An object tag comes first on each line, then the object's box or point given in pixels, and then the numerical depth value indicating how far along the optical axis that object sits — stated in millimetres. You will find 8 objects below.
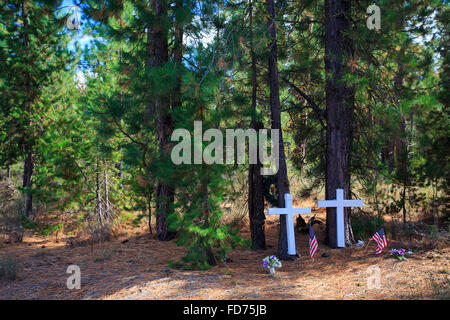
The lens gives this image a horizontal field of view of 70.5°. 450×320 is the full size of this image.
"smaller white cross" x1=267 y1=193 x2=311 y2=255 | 6824
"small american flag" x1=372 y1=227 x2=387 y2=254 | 6418
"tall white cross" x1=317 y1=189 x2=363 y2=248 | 7424
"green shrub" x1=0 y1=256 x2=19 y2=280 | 5938
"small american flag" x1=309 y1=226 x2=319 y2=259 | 6098
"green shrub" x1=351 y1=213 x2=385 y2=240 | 8445
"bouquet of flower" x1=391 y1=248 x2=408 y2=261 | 6044
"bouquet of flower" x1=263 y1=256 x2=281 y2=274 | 5805
